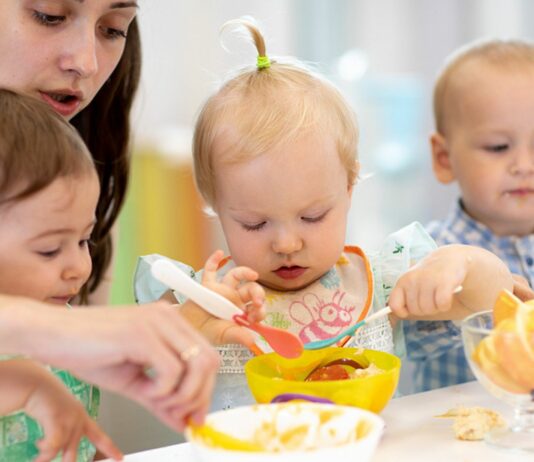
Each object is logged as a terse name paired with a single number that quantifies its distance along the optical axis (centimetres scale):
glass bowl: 114
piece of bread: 118
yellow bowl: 115
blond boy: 162
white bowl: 100
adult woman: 98
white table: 115
